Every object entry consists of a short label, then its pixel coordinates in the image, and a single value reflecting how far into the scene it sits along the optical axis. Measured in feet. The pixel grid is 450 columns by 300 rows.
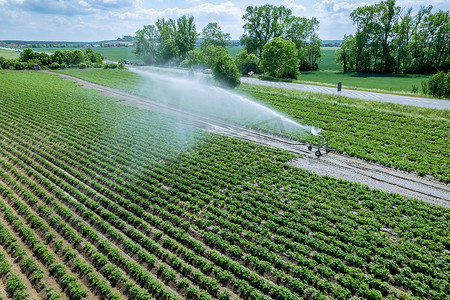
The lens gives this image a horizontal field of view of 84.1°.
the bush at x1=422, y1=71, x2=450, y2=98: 148.66
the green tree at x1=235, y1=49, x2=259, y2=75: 275.59
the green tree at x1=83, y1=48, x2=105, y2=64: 395.44
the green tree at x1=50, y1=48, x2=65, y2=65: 364.38
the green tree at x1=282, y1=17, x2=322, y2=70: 312.27
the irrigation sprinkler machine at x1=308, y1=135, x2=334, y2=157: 86.73
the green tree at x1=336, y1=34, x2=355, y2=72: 303.21
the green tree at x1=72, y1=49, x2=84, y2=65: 369.71
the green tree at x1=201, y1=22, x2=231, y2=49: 343.05
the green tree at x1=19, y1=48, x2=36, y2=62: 354.60
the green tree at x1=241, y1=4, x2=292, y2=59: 313.53
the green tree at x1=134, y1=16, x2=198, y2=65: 378.32
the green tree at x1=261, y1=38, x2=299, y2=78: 240.32
